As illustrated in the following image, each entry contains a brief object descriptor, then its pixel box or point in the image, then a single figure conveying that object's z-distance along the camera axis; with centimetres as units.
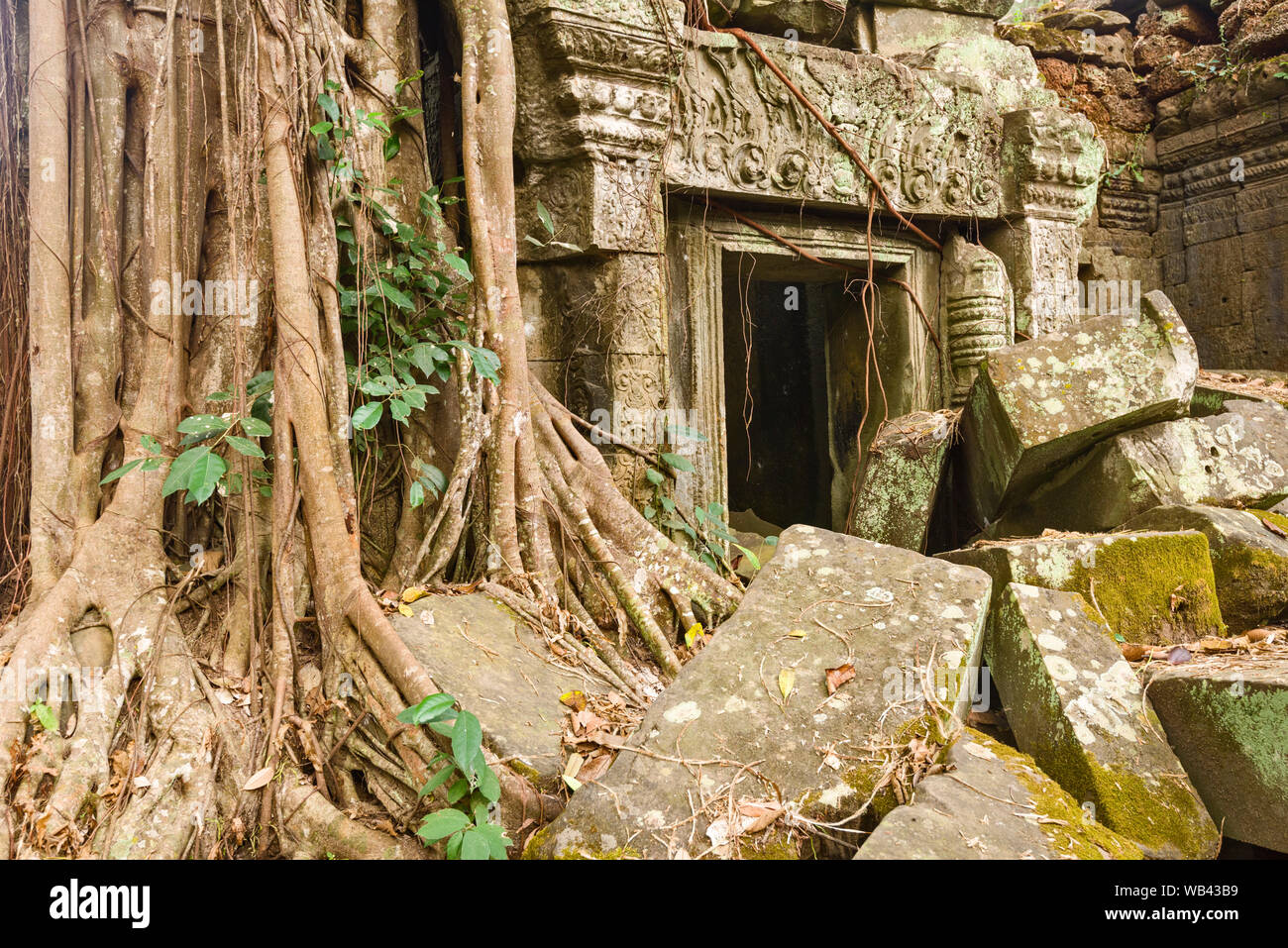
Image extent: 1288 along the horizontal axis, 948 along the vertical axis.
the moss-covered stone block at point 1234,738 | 216
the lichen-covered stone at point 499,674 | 223
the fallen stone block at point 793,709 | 189
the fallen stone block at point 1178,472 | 373
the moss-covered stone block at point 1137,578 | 297
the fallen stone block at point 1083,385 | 372
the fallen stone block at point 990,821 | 177
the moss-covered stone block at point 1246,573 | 310
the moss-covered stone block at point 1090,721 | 210
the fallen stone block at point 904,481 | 438
